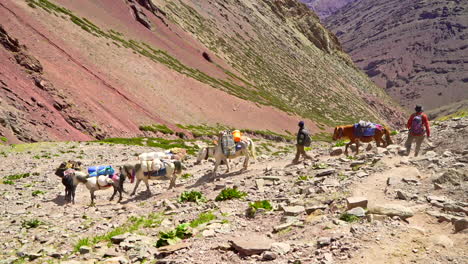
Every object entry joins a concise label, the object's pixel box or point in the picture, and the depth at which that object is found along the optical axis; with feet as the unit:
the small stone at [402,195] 34.40
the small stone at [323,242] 26.43
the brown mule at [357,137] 63.87
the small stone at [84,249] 33.47
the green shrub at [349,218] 29.91
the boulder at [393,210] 29.58
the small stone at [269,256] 26.22
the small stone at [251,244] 27.40
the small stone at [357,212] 30.17
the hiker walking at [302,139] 61.21
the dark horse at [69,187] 57.31
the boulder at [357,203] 32.01
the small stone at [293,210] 34.73
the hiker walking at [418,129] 55.57
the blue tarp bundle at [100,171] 60.15
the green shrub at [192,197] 47.45
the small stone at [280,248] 26.68
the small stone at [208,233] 32.59
